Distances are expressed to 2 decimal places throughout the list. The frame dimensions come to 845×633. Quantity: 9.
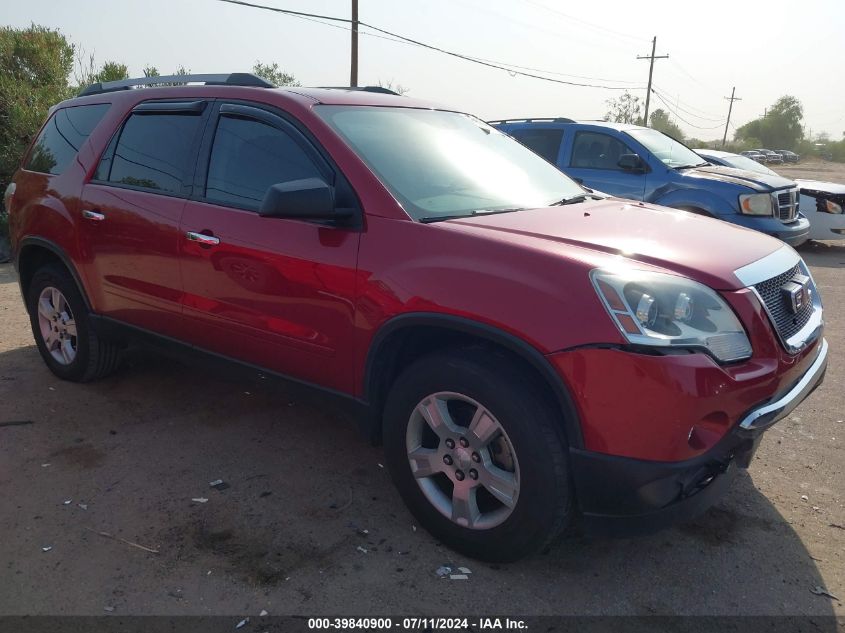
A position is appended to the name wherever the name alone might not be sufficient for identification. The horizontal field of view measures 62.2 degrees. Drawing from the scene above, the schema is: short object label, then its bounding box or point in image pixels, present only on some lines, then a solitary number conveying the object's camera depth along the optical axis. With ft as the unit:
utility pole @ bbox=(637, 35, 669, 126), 160.97
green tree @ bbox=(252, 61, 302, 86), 85.87
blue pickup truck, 26.96
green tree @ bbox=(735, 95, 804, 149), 304.50
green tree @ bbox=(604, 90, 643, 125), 208.85
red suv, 7.72
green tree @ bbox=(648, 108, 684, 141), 259.56
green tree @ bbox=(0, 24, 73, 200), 36.37
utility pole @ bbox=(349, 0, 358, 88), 67.48
